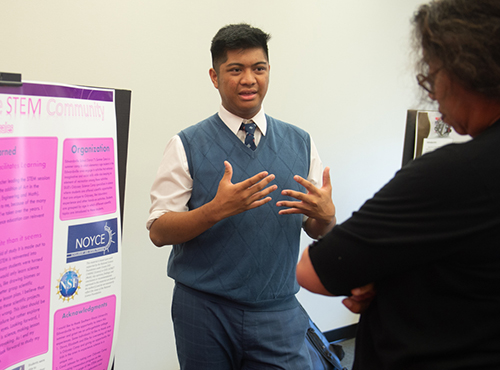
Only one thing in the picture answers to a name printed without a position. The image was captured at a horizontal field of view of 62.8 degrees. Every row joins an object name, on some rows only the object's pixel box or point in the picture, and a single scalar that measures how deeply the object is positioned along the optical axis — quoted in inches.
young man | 52.1
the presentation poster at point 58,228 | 43.4
